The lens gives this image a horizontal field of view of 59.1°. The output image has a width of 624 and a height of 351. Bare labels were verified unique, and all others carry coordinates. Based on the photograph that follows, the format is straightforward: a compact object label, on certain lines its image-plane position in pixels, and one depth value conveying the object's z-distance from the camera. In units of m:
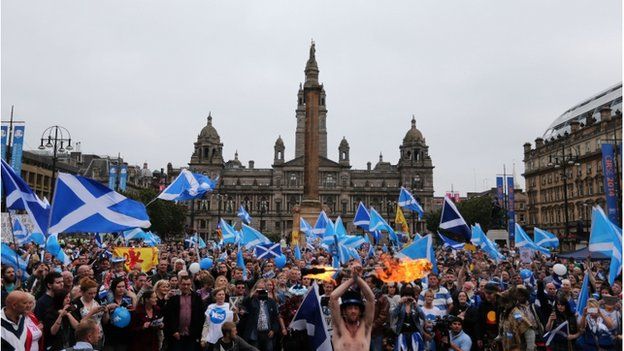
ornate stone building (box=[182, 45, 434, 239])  114.19
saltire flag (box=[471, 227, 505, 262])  18.07
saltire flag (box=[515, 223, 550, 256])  19.66
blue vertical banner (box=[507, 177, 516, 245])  44.12
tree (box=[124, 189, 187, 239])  72.62
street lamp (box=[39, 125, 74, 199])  22.84
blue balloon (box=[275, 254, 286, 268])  14.94
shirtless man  5.25
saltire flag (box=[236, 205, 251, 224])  29.91
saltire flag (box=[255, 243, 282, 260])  17.62
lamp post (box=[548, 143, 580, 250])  26.54
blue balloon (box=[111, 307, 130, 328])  7.02
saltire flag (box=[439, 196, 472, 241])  14.06
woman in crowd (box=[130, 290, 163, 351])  7.20
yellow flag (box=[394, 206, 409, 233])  25.81
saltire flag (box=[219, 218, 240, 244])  26.25
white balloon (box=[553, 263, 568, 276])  10.88
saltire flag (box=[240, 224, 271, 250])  21.58
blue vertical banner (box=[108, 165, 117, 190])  42.59
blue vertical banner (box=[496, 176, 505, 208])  52.78
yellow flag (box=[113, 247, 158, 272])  13.07
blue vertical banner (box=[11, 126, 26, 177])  25.67
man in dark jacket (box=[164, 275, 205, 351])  7.41
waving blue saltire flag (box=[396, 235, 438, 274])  12.21
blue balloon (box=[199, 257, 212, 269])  13.01
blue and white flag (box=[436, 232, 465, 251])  22.00
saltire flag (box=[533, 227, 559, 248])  21.75
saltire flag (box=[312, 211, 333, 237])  28.12
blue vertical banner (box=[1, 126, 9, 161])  24.47
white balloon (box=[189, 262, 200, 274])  10.92
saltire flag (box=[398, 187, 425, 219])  25.91
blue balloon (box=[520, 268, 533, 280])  13.30
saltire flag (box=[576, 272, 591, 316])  8.24
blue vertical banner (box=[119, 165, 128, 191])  47.75
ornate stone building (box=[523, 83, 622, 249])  54.69
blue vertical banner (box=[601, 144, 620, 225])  28.27
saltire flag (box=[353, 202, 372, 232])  27.95
